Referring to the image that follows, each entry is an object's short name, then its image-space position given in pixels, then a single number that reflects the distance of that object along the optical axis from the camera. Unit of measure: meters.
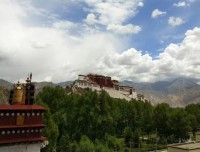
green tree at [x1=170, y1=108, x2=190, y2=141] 70.81
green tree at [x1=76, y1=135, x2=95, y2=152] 46.66
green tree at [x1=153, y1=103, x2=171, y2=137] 72.50
